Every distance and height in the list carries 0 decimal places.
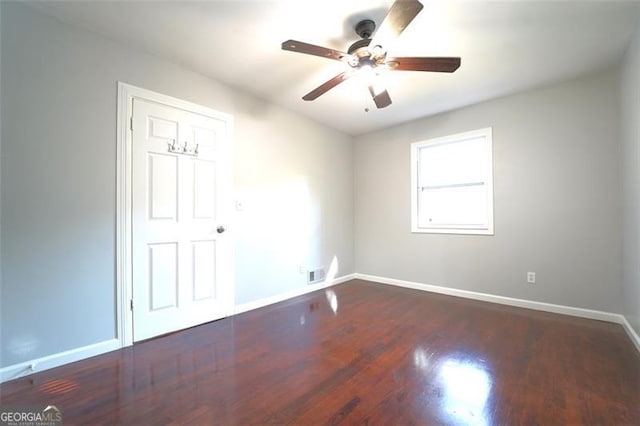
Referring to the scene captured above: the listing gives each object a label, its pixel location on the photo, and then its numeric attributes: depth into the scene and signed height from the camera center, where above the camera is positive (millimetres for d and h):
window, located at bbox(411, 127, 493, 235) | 3387 +412
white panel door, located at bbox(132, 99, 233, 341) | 2318 -40
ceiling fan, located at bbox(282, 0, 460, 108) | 1618 +1146
